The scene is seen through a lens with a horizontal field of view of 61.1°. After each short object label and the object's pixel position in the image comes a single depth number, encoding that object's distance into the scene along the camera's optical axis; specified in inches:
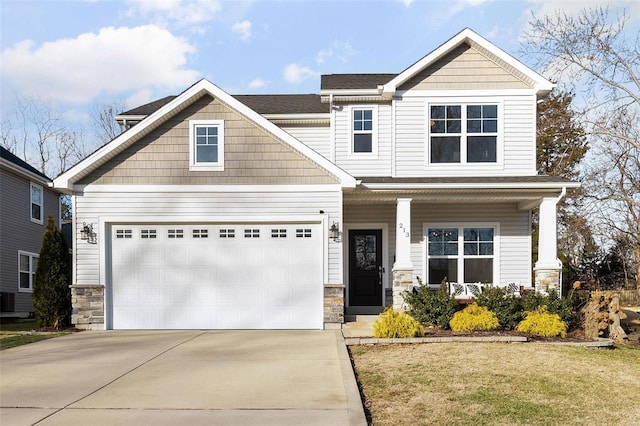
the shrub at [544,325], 409.1
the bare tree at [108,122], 1311.8
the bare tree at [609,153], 667.4
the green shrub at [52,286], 483.5
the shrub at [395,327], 393.7
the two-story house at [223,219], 478.0
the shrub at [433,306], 444.1
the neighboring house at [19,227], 691.4
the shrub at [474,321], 419.2
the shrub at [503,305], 433.1
